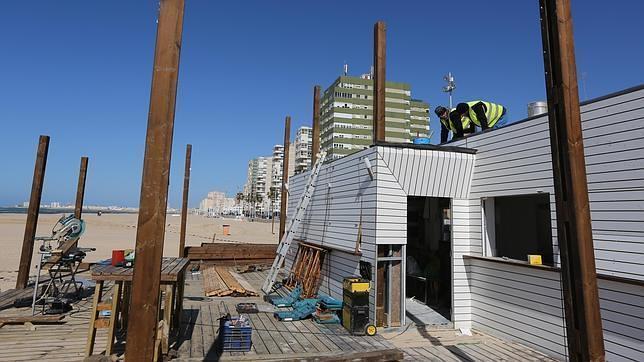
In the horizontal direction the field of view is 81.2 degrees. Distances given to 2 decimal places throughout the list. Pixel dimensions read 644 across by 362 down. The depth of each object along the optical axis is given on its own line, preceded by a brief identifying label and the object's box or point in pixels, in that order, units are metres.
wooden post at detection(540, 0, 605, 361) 3.24
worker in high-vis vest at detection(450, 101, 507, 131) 10.12
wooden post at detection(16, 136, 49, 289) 10.62
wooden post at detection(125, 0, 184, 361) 2.85
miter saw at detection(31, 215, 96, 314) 8.43
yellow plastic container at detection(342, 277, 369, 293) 8.23
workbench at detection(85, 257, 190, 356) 6.02
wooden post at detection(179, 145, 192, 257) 17.31
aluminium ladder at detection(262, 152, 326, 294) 11.91
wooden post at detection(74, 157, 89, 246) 13.12
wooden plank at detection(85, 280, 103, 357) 6.02
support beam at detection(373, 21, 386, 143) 10.09
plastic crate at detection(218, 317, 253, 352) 6.59
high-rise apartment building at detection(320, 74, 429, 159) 88.06
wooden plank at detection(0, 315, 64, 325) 7.49
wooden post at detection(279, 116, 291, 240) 16.92
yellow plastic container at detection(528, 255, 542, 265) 7.46
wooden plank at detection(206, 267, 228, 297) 11.79
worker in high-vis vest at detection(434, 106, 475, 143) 10.62
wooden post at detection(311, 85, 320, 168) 15.28
